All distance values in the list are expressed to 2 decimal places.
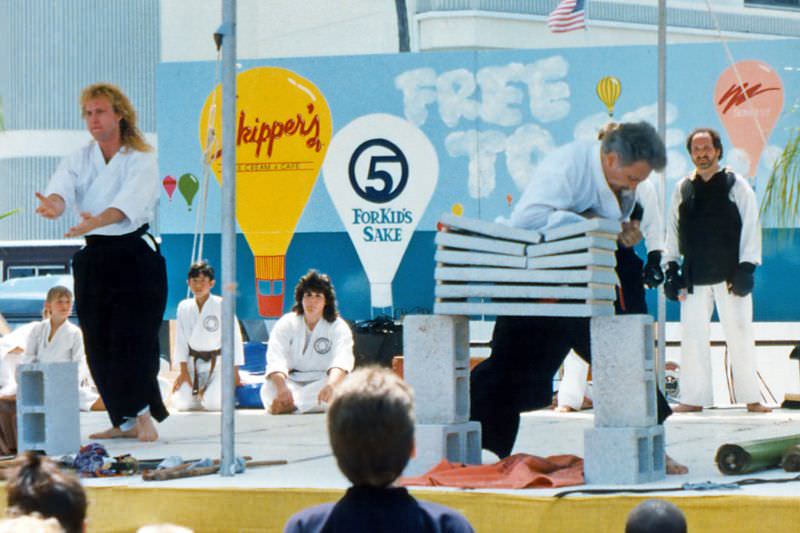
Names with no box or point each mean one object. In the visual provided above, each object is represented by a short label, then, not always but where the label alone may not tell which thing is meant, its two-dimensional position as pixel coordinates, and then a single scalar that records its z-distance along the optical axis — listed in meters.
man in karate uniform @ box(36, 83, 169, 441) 11.59
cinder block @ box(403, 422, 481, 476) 8.98
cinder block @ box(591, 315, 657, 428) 8.55
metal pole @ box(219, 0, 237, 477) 9.05
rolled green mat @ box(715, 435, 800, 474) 8.80
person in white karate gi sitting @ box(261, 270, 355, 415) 15.91
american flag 19.47
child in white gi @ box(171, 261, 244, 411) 16.91
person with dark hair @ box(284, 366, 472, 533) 4.65
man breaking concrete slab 8.95
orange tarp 8.31
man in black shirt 14.55
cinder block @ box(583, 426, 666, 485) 8.47
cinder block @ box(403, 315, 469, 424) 9.02
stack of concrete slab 8.59
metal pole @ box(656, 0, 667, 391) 14.64
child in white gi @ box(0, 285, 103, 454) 15.20
